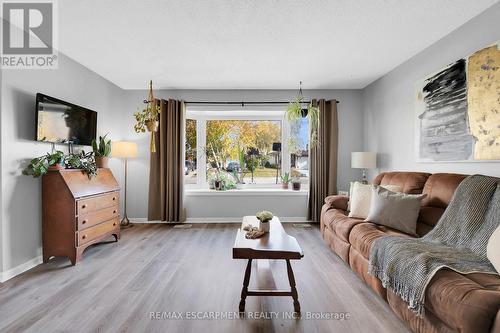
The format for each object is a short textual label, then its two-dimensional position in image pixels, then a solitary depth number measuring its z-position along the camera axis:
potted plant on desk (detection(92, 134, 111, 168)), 3.59
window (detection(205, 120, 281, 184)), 5.03
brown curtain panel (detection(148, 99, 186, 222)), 4.52
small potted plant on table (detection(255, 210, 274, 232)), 2.47
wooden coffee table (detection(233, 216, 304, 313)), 1.92
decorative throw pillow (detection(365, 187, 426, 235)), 2.47
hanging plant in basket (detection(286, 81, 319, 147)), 3.78
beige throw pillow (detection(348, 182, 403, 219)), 2.97
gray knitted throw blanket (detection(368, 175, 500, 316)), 1.58
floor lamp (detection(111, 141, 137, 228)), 4.24
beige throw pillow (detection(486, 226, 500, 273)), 1.52
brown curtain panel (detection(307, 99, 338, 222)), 4.58
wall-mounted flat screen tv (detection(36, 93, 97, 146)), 2.78
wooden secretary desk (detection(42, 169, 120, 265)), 2.83
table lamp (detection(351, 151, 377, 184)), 4.01
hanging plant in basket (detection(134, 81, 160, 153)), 3.47
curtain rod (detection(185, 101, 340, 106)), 4.66
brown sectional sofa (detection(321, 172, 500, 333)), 1.23
